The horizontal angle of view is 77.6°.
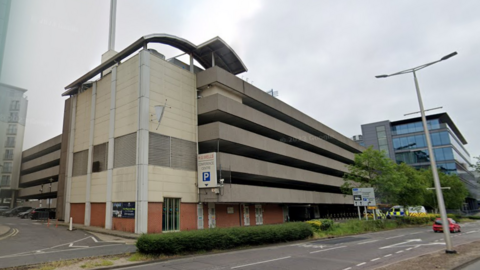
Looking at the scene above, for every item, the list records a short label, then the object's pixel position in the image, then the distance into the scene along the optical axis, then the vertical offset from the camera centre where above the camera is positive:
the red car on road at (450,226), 28.89 -3.53
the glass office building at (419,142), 76.12 +13.00
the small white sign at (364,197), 29.27 -0.31
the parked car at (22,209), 51.00 +0.46
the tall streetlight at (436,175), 12.86 +0.66
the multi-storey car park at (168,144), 24.73 +5.71
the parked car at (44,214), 37.91 -0.43
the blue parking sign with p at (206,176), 26.53 +2.22
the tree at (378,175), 34.78 +2.19
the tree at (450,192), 51.75 -0.57
